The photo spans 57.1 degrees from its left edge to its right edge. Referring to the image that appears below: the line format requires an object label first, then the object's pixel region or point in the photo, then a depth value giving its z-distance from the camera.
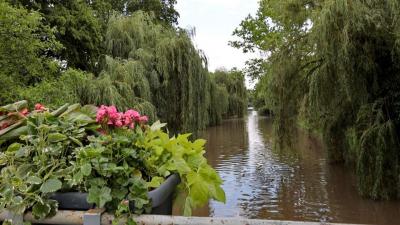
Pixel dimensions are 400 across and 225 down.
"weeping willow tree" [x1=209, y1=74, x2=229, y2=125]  21.73
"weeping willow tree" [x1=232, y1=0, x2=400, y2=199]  5.76
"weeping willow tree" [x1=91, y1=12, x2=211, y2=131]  9.55
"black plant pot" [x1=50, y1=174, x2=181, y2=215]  1.20
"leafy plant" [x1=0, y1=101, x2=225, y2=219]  1.19
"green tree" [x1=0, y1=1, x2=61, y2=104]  5.26
